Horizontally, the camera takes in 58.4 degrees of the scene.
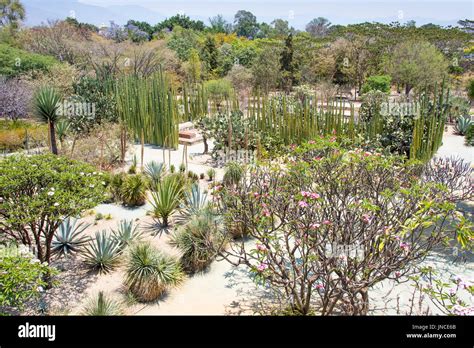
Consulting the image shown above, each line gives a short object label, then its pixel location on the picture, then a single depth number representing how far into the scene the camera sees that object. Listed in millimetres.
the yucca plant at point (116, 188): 8562
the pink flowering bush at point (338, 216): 4008
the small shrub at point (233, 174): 8633
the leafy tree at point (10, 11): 35250
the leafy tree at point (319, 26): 64688
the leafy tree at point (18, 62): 18703
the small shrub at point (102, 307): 4406
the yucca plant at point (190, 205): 7459
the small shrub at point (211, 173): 9859
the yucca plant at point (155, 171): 9102
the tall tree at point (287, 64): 27391
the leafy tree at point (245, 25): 73962
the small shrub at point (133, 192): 8305
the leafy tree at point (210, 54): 30750
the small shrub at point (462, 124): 15164
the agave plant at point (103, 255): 5891
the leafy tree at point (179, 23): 59875
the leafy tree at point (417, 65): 23275
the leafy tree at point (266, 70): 26031
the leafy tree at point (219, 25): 60131
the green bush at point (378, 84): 23641
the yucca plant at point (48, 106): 9188
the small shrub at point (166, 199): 7309
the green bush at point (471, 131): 9231
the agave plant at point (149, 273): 5191
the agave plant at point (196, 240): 5879
